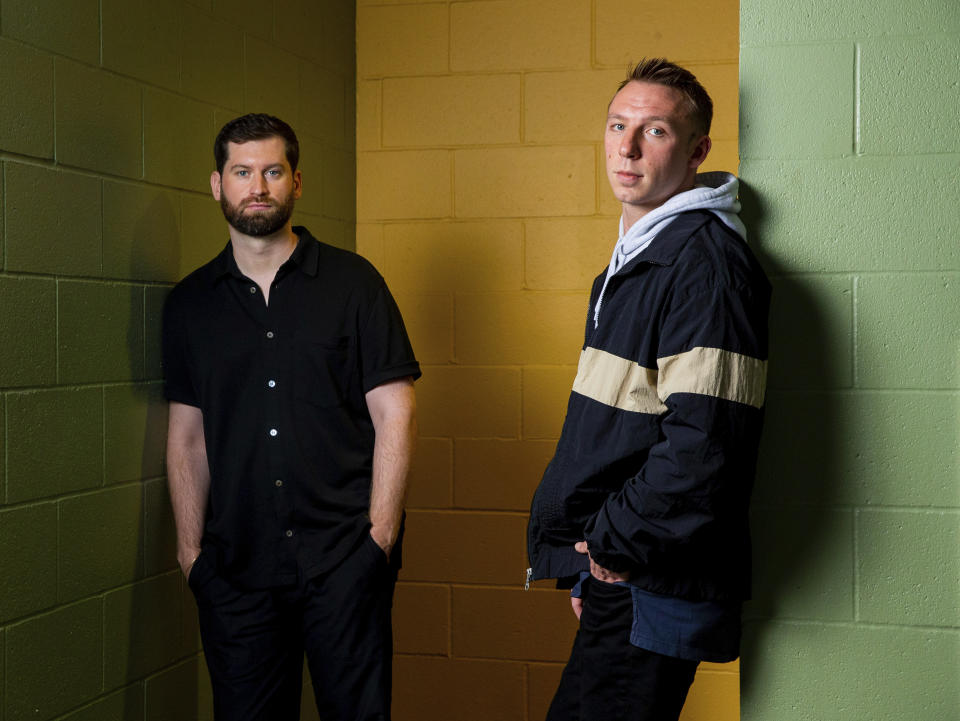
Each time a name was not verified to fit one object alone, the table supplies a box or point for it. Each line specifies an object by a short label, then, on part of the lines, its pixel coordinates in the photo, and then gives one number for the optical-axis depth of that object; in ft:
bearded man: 7.74
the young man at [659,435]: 5.20
